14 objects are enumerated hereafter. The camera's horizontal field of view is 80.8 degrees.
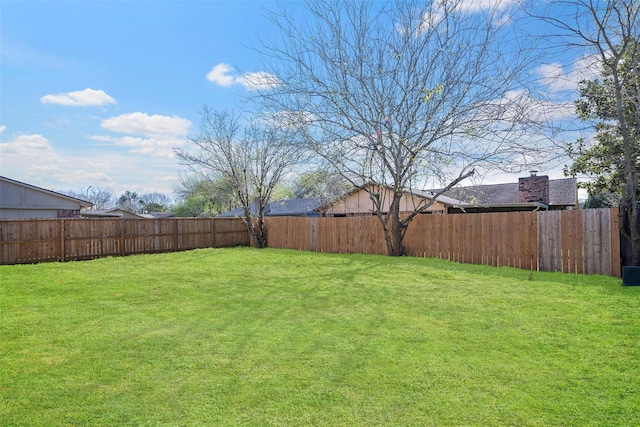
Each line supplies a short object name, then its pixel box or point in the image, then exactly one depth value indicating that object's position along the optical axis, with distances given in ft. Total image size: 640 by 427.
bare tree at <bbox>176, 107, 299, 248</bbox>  56.95
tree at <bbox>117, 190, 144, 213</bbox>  191.71
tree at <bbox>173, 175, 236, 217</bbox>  125.67
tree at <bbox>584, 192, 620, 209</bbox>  83.88
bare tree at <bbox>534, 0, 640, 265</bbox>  22.70
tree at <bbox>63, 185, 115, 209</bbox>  174.19
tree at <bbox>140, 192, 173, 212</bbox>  193.73
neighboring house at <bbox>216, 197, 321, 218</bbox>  100.83
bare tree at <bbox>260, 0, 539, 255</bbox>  32.81
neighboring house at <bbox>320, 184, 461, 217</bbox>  62.37
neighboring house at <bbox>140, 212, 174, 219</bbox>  162.40
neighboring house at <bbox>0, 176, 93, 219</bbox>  46.26
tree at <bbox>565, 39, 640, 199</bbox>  24.70
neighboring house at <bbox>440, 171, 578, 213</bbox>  64.23
